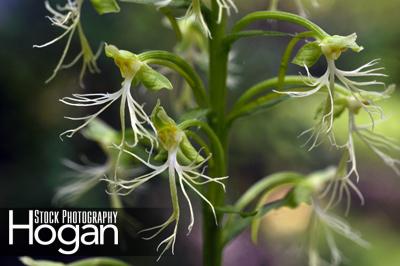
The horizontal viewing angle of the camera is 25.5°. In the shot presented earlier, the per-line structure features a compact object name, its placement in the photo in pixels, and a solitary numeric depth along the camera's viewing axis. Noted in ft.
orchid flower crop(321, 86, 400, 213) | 0.54
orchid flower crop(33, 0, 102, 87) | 0.55
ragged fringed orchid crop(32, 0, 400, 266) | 0.50
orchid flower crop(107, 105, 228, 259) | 0.49
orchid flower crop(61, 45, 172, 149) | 0.50
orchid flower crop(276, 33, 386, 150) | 0.50
